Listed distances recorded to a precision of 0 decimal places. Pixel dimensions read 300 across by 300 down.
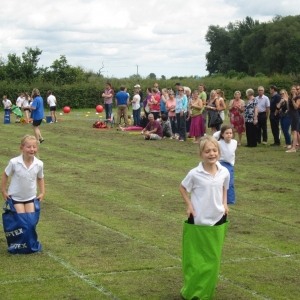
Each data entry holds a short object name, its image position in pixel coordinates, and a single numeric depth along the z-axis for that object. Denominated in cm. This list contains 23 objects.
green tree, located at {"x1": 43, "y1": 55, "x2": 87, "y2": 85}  6052
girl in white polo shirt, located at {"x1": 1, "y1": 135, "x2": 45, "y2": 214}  826
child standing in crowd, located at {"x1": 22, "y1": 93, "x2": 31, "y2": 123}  3672
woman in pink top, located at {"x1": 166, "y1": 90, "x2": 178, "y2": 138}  2425
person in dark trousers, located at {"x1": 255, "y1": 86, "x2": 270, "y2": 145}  2117
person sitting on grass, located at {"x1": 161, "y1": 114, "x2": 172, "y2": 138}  2461
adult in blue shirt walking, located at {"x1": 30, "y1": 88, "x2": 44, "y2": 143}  2252
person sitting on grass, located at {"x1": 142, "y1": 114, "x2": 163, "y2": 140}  2406
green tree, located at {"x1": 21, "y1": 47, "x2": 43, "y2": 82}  6022
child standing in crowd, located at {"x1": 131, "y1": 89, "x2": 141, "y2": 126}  2962
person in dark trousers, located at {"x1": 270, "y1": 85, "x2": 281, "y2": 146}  2102
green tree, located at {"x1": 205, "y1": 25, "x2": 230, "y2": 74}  11625
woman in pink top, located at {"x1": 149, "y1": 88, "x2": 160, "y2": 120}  2613
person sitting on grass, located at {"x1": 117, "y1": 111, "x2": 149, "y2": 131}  2822
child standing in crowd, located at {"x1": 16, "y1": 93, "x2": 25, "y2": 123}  3691
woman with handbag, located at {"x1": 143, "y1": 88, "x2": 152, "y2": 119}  2661
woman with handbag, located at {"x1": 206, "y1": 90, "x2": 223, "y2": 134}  2067
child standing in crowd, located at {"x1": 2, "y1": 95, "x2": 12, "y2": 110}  3456
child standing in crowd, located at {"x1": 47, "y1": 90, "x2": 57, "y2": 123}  3481
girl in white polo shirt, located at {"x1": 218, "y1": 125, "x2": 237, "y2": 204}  1148
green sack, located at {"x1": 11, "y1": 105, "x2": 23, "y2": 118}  3503
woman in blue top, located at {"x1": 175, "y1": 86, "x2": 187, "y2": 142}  2306
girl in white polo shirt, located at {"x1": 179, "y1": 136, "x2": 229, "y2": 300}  639
